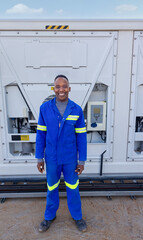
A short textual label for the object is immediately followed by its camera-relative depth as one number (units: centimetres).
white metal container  231
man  177
